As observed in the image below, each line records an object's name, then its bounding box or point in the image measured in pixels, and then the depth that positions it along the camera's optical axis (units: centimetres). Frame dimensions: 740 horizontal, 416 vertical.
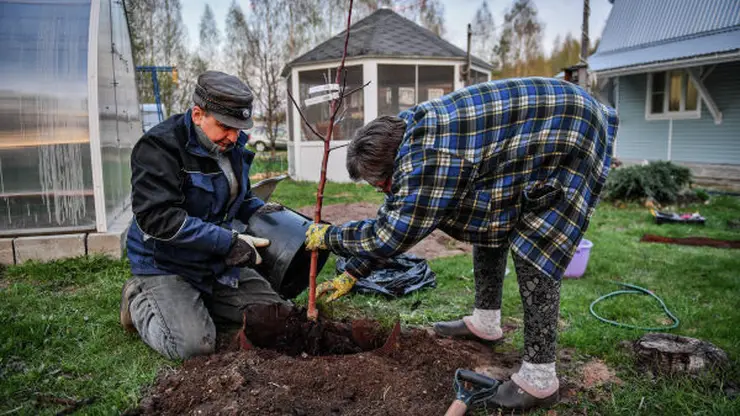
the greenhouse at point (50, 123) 433
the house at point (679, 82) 1053
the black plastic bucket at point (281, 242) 277
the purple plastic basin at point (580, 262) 423
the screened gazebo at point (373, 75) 1147
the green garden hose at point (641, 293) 310
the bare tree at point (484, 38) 3212
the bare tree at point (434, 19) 3142
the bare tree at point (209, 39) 2377
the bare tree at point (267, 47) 1734
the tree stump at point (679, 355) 239
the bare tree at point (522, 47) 3200
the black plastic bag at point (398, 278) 372
